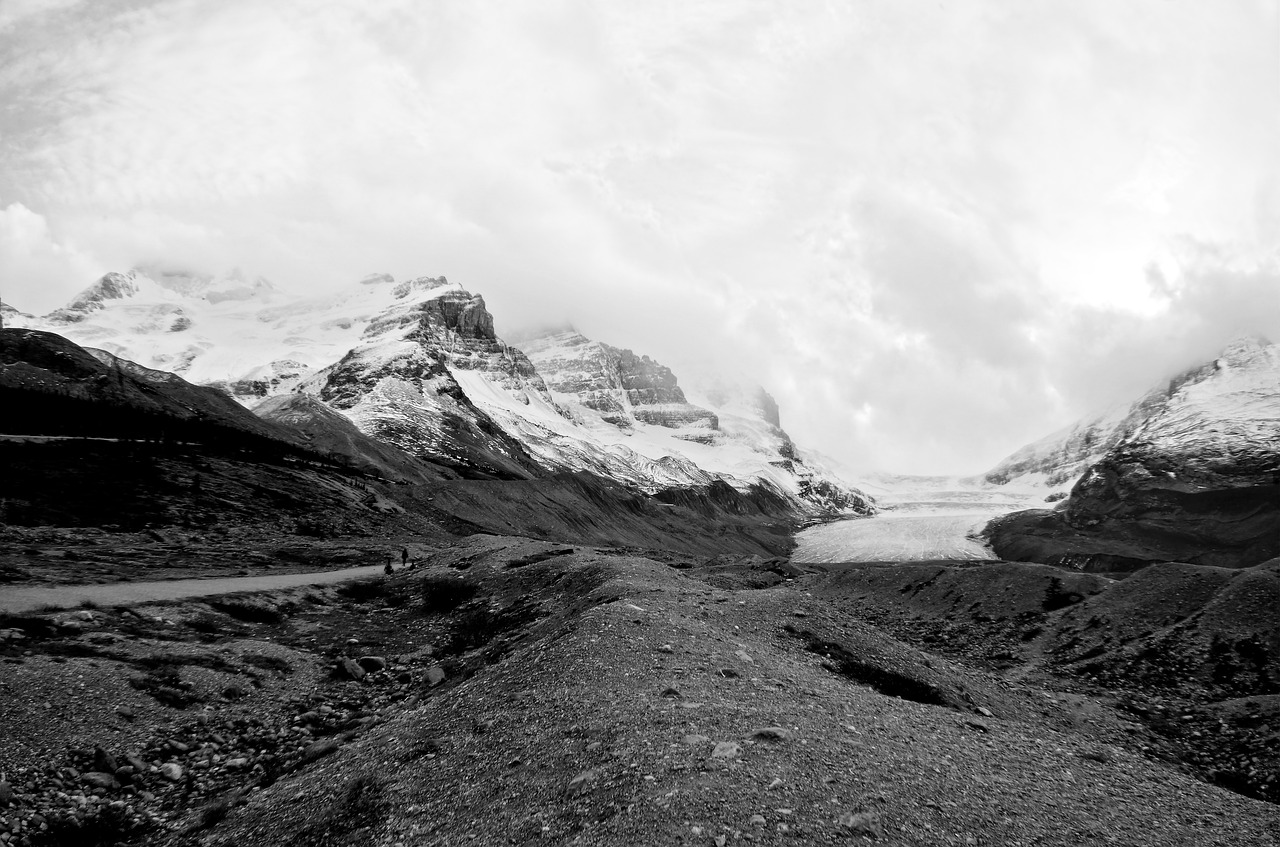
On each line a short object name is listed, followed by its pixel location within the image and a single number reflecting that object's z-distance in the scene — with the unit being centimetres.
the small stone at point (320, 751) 1917
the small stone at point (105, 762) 1748
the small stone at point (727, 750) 1480
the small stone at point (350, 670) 2772
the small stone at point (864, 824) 1212
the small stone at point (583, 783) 1370
